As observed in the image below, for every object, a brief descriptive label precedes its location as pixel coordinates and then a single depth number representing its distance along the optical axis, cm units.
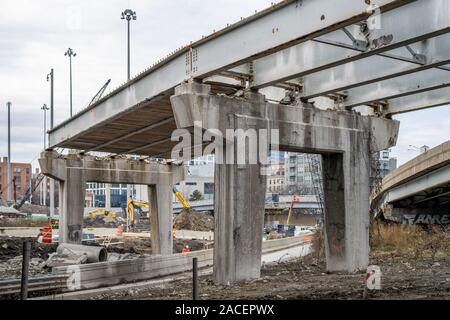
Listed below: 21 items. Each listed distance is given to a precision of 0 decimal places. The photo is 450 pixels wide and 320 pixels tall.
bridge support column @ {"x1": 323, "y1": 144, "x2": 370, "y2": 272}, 1714
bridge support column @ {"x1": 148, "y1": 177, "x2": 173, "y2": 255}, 3189
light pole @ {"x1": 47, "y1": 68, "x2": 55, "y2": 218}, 4928
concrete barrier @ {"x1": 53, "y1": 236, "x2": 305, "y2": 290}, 1755
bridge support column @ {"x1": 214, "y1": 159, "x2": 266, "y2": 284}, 1486
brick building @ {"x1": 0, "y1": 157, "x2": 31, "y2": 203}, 15288
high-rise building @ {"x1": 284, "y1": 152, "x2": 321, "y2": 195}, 14675
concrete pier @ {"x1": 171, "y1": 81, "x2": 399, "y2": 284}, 1485
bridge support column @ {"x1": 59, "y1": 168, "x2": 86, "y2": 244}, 2955
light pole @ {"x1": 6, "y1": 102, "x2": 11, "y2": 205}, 9031
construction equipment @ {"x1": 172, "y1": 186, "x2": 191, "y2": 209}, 6278
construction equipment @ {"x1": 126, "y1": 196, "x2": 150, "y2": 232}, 5671
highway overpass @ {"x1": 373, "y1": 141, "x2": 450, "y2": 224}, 3045
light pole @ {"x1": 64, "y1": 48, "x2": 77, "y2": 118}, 5331
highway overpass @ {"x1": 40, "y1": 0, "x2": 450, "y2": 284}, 1178
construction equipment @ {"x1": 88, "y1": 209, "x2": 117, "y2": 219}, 7925
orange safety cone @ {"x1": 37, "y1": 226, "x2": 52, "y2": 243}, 3413
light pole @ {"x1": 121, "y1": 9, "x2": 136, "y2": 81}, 3688
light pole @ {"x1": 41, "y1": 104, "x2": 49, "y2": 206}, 7738
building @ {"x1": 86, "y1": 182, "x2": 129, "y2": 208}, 14538
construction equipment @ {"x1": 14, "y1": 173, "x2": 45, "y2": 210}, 8796
